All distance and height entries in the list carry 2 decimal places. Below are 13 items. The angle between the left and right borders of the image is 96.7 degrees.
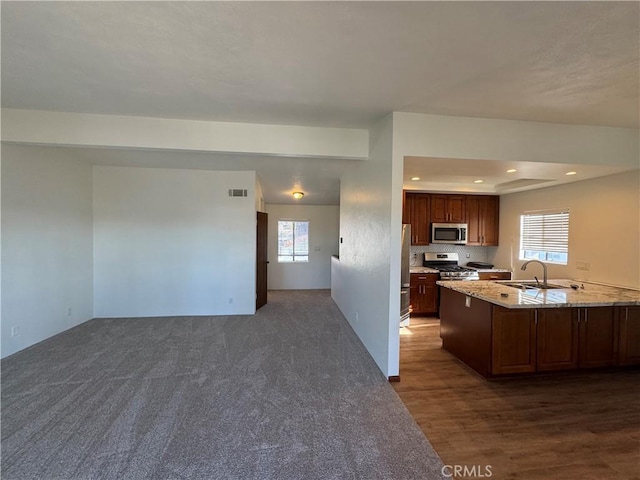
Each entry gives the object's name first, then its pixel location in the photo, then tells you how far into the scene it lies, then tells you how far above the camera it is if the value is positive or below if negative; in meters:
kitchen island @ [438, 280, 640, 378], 2.91 -0.99
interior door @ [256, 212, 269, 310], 5.79 -0.56
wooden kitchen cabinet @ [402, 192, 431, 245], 5.60 +0.41
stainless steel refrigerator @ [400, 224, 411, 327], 4.48 -0.69
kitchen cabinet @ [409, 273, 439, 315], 5.29 -1.10
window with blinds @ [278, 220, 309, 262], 7.96 -0.20
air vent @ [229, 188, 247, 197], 5.20 +0.75
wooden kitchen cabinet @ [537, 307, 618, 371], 3.01 -1.08
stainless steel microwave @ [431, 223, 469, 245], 5.61 +0.06
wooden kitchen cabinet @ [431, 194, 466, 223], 5.66 +0.55
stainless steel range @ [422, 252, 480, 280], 5.32 -0.61
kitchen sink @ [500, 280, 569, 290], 3.57 -0.62
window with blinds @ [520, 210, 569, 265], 4.43 +0.02
